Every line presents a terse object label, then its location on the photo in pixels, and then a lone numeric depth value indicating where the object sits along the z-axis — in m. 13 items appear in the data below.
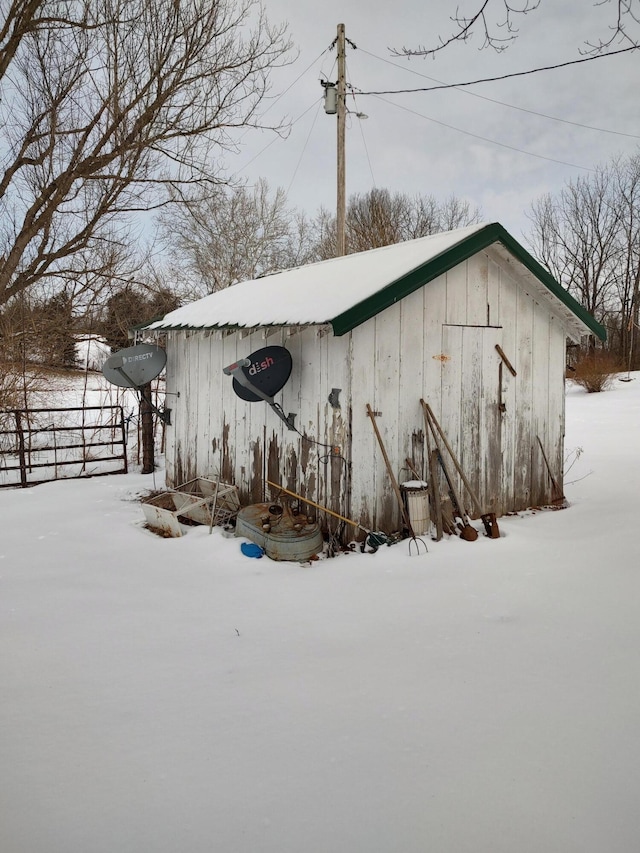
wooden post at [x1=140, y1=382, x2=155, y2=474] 9.58
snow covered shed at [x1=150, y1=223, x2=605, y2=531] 5.83
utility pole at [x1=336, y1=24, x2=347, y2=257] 12.51
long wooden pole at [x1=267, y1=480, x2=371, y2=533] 5.71
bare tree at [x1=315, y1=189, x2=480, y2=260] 28.50
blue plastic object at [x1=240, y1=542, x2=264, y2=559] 5.68
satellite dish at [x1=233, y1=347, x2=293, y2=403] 6.03
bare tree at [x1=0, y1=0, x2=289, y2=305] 10.41
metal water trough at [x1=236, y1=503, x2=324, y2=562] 5.59
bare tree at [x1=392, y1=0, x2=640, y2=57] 3.32
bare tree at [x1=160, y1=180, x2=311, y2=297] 24.69
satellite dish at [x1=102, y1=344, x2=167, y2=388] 8.00
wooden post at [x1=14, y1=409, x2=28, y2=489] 8.92
